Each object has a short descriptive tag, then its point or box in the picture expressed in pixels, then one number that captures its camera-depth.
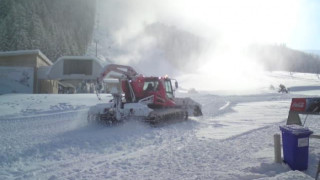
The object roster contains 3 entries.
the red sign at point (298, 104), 8.34
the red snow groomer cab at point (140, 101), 12.80
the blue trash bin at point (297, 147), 6.99
